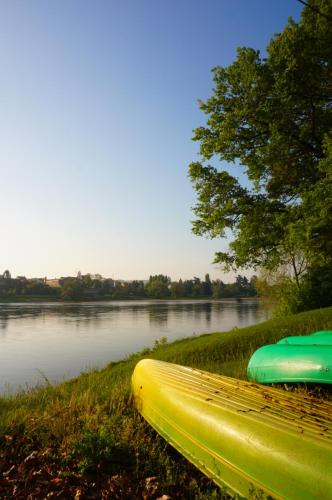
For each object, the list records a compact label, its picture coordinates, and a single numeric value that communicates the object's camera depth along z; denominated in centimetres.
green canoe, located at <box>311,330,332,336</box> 749
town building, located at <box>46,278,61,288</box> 16950
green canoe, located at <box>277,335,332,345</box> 672
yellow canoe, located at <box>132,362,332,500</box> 306
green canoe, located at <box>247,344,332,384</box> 552
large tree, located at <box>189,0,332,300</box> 1180
